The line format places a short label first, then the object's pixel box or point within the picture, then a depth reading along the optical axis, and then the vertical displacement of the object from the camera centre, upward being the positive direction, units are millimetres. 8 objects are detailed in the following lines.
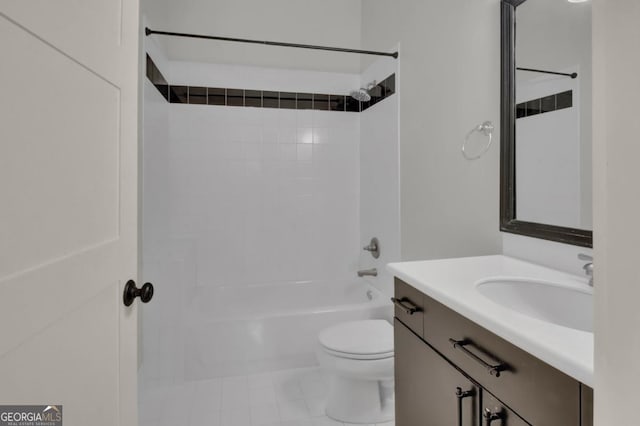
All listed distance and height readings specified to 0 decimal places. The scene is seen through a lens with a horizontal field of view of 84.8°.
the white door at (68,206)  498 +10
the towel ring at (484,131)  1491 +349
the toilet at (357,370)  1667 -765
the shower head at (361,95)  2656 +881
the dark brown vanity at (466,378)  642 -382
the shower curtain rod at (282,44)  2062 +1070
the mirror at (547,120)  1122 +325
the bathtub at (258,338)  2168 -803
